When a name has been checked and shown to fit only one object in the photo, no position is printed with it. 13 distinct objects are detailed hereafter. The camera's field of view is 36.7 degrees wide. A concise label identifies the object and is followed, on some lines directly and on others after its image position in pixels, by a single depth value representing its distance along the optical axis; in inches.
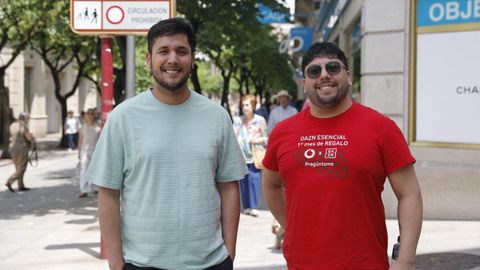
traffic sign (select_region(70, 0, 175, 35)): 304.7
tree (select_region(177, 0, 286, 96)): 470.0
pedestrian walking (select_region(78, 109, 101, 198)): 556.3
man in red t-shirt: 119.0
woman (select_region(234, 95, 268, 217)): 424.2
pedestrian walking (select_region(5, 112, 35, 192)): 596.7
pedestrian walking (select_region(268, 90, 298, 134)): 531.3
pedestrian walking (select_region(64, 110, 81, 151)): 1171.9
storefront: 364.2
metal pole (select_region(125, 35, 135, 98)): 321.7
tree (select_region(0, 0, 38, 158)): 925.2
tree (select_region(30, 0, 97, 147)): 956.3
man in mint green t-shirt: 113.8
